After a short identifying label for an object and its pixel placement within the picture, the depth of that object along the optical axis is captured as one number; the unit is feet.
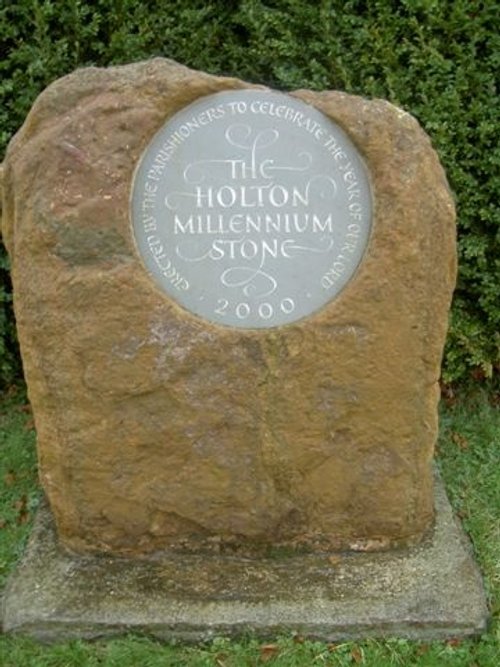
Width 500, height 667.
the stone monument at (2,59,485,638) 9.26
